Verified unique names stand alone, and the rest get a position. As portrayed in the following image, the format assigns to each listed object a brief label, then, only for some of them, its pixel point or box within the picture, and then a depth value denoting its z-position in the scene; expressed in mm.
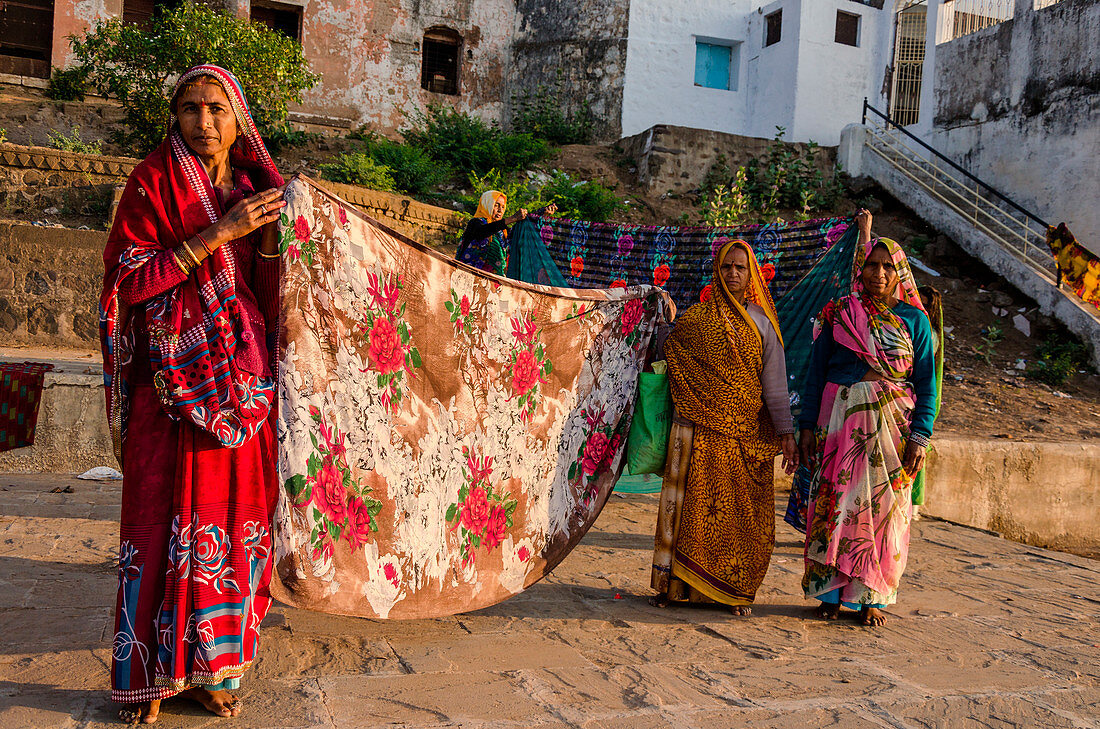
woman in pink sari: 3607
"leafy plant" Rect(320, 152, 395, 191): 11367
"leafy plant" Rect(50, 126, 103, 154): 9891
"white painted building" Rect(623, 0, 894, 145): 16094
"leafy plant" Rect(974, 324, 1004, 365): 9789
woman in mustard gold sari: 3609
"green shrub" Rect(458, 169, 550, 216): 11602
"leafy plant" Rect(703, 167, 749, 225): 10906
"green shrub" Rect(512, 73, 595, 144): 16234
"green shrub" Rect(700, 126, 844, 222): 13250
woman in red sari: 2219
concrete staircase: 10438
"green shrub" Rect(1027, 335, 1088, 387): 9367
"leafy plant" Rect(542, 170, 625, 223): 12023
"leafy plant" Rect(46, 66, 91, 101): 13039
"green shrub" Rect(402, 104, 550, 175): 13789
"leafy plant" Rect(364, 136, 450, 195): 12430
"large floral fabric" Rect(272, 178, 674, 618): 2547
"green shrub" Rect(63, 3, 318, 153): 11062
